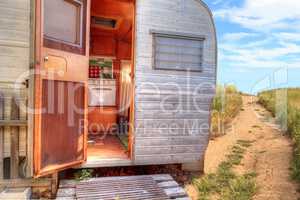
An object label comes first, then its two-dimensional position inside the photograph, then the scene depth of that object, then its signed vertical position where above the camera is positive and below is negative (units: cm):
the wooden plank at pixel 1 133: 321 -59
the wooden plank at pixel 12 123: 315 -43
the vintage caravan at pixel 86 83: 302 +16
